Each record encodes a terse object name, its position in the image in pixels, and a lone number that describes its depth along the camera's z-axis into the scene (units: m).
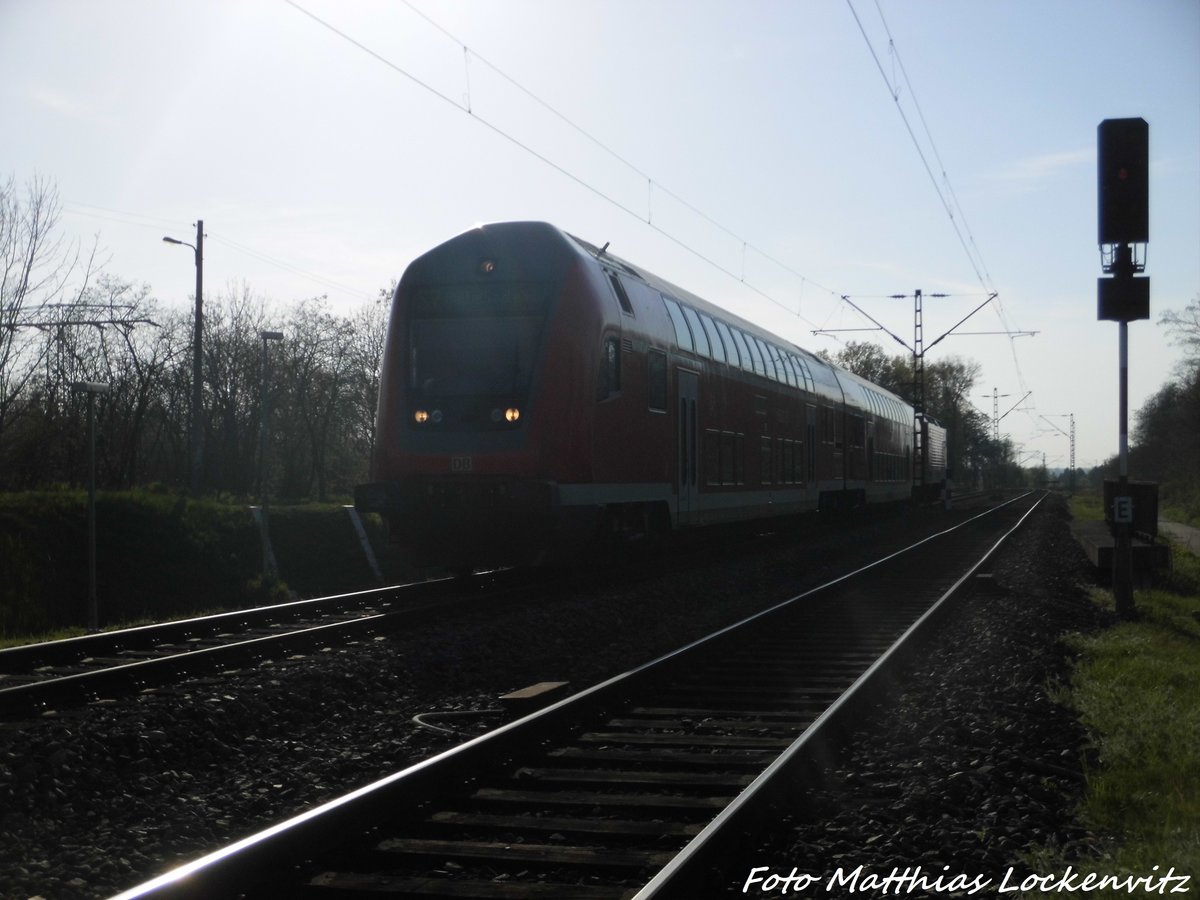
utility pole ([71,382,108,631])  12.94
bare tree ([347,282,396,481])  52.09
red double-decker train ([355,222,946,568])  12.70
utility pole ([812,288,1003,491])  45.69
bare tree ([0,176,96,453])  27.39
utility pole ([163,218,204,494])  29.17
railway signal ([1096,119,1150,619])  12.36
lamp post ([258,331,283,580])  19.83
